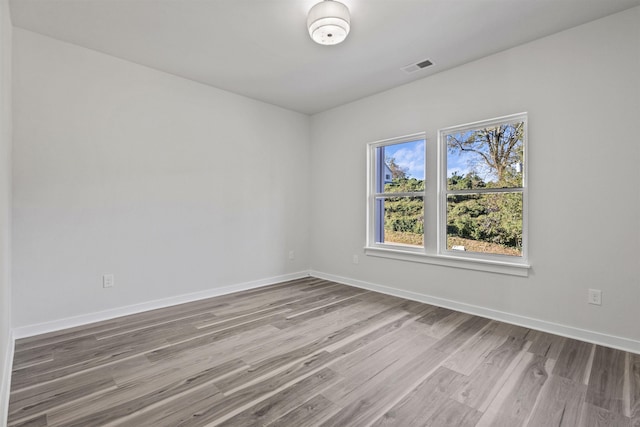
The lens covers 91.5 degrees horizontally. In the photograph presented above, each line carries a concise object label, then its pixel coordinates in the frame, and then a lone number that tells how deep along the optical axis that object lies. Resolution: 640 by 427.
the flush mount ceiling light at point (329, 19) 2.27
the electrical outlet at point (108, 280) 3.10
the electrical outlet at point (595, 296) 2.55
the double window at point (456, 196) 3.08
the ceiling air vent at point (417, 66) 3.27
